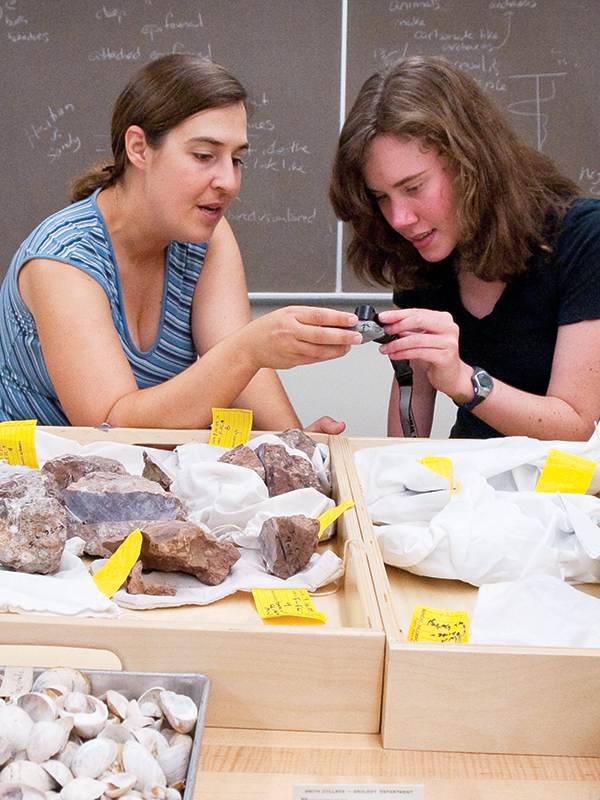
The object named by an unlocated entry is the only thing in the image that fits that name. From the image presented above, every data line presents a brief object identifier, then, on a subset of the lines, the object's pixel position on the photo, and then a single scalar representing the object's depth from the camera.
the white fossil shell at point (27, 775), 0.50
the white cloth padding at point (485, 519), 0.86
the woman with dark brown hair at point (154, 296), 1.28
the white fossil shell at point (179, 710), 0.56
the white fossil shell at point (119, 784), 0.50
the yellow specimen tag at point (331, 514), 0.93
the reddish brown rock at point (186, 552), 0.83
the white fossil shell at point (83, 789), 0.49
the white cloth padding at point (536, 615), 0.70
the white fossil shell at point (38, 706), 0.55
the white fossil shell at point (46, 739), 0.52
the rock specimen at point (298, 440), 1.17
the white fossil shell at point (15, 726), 0.53
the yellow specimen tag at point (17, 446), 1.14
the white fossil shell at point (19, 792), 0.48
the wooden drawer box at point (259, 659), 0.64
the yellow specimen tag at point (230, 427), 1.24
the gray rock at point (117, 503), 0.94
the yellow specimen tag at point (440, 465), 1.03
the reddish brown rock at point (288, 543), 0.87
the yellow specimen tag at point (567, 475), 1.01
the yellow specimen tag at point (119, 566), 0.80
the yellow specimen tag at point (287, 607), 0.75
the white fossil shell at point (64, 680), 0.58
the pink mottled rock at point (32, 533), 0.82
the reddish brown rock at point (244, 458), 1.05
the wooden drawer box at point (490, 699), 0.62
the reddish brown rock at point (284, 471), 1.04
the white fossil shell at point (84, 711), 0.55
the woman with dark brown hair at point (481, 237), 1.33
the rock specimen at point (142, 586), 0.81
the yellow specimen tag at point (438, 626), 0.69
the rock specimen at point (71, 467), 1.03
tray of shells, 0.50
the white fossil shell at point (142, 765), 0.51
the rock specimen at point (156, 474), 1.07
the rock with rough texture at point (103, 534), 0.91
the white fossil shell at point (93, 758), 0.52
